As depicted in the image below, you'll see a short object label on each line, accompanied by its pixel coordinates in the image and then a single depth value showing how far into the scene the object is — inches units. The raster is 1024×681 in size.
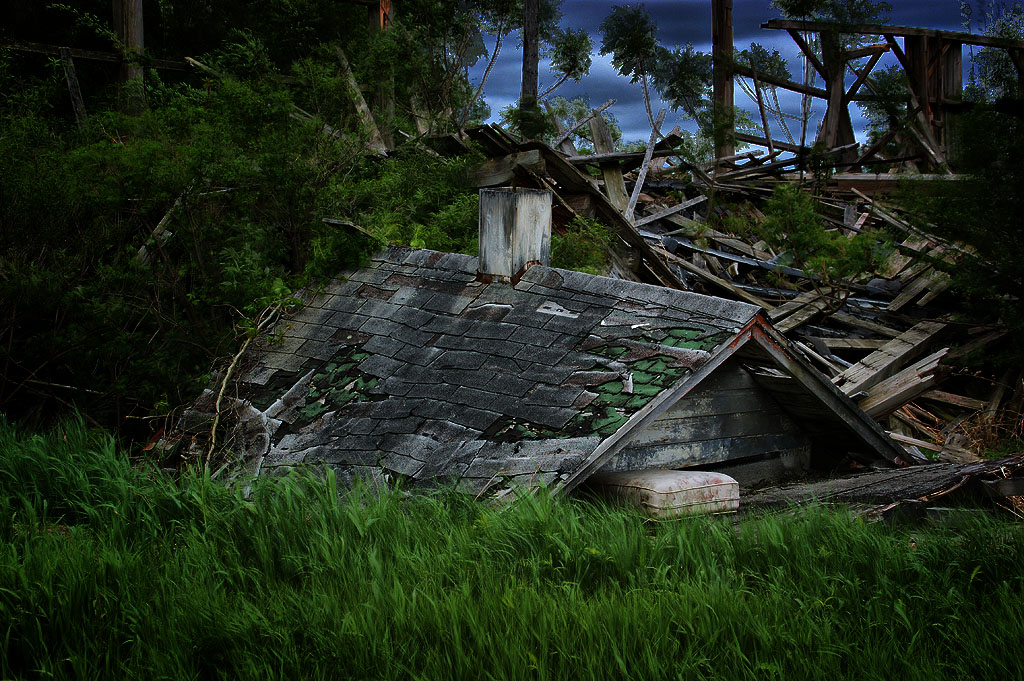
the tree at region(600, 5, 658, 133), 756.0
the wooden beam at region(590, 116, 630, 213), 610.5
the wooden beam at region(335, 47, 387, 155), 560.4
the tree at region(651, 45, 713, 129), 812.6
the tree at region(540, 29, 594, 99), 1010.1
